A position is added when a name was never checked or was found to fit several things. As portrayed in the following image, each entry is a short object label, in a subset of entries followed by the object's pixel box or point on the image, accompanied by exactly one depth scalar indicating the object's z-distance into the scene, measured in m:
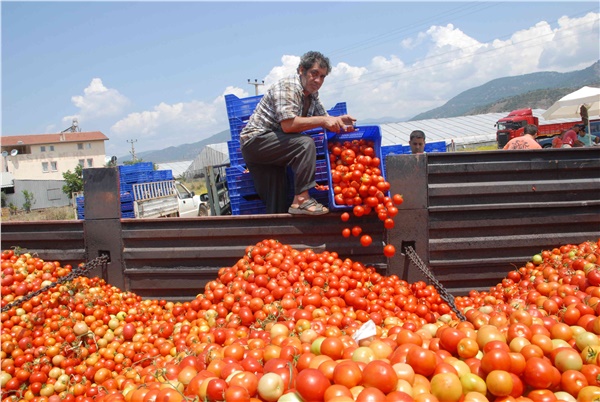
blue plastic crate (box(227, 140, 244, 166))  5.34
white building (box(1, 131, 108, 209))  65.88
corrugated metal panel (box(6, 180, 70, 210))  45.34
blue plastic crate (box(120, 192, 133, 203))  11.10
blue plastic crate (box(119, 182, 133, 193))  12.09
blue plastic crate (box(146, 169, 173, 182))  13.75
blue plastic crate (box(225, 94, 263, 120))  5.36
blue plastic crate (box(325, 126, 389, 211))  4.05
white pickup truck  11.41
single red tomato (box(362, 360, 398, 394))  1.79
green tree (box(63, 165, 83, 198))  44.28
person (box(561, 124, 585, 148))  13.37
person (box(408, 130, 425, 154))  6.84
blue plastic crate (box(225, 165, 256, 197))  4.99
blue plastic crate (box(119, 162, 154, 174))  13.36
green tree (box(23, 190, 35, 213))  42.91
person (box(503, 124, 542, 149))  7.12
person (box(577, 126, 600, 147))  14.67
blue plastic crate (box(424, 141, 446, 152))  10.81
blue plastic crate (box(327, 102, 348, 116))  5.63
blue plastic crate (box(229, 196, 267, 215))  5.02
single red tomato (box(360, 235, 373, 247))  3.95
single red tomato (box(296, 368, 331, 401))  1.78
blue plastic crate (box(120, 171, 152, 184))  12.93
